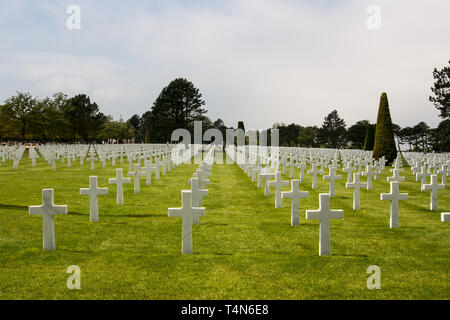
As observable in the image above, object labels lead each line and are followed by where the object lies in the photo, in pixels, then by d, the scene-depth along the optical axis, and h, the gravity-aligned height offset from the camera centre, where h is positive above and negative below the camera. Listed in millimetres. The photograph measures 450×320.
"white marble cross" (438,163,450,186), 13617 -1006
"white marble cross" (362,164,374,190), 13711 -951
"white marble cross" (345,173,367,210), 10233 -1156
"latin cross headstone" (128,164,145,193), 12797 -999
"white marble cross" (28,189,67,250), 5949 -997
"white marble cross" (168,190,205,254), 5902 -1018
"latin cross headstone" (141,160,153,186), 15055 -991
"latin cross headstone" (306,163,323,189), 14148 -954
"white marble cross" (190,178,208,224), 7727 -954
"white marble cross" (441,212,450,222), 6188 -1094
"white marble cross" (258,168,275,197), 12438 -1195
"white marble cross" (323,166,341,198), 11569 -867
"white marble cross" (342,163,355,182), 14716 -931
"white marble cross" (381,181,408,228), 7709 -965
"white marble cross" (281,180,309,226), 8023 -1023
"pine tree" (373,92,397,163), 27734 +798
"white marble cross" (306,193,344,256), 5957 -1068
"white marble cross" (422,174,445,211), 9641 -1020
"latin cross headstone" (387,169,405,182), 11411 -904
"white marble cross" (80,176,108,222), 8078 -962
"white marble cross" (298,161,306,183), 15734 -947
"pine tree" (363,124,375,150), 43006 +806
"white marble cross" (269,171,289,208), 10273 -1024
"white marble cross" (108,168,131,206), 10427 -1059
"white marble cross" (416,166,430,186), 14161 -1050
